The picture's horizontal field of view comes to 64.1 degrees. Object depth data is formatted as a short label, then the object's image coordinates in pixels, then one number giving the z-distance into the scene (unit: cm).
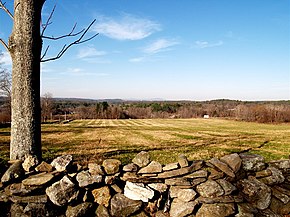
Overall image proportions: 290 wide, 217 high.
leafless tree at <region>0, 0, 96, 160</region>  425
